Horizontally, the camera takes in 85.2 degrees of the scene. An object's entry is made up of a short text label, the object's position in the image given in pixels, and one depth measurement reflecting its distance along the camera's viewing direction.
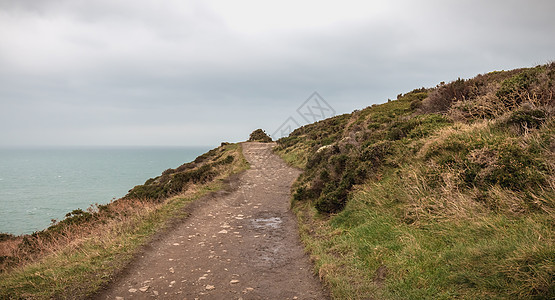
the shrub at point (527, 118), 8.22
